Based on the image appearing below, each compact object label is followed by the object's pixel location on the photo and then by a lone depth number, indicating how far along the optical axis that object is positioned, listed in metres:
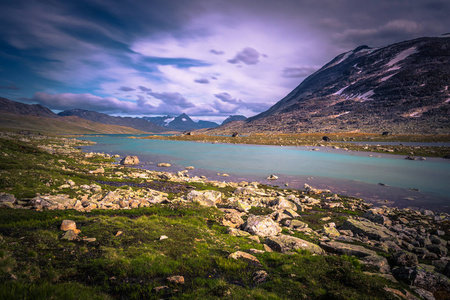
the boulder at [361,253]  12.77
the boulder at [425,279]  10.56
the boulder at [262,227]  18.27
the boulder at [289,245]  14.86
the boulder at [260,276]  10.70
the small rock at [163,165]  60.03
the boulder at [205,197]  25.81
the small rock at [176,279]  9.86
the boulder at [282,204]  27.02
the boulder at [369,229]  18.81
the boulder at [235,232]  17.52
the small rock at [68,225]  13.33
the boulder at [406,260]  12.91
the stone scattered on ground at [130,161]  58.97
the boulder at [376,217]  22.68
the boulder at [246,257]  12.57
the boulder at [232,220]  20.16
